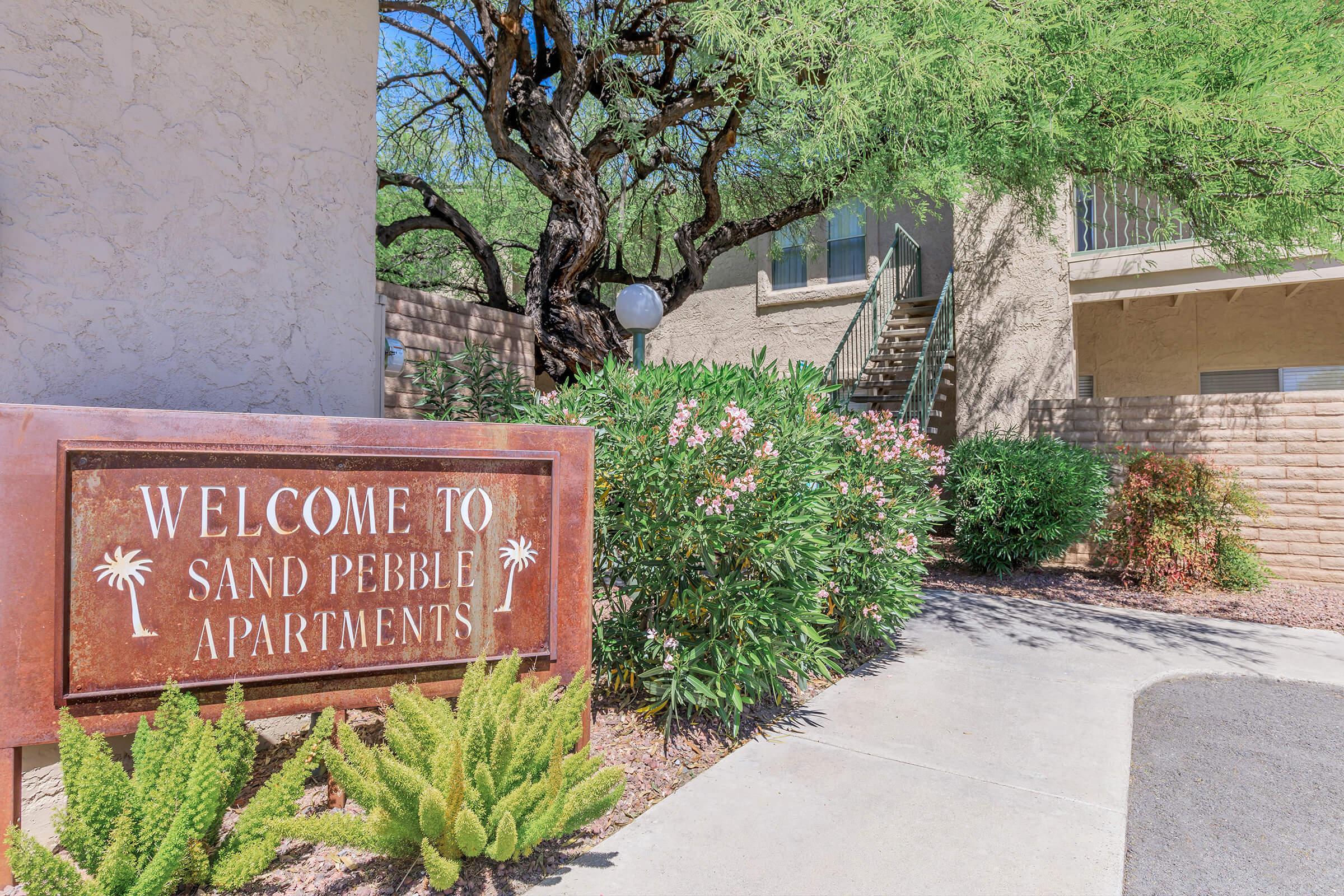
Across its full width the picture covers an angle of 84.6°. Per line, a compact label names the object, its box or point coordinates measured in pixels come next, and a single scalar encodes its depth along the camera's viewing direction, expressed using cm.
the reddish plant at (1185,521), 780
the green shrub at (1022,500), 809
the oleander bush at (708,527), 358
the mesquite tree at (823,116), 474
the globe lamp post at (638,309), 650
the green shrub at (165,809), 202
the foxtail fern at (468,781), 220
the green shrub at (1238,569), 770
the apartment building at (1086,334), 806
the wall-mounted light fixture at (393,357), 529
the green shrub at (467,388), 522
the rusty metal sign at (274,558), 229
